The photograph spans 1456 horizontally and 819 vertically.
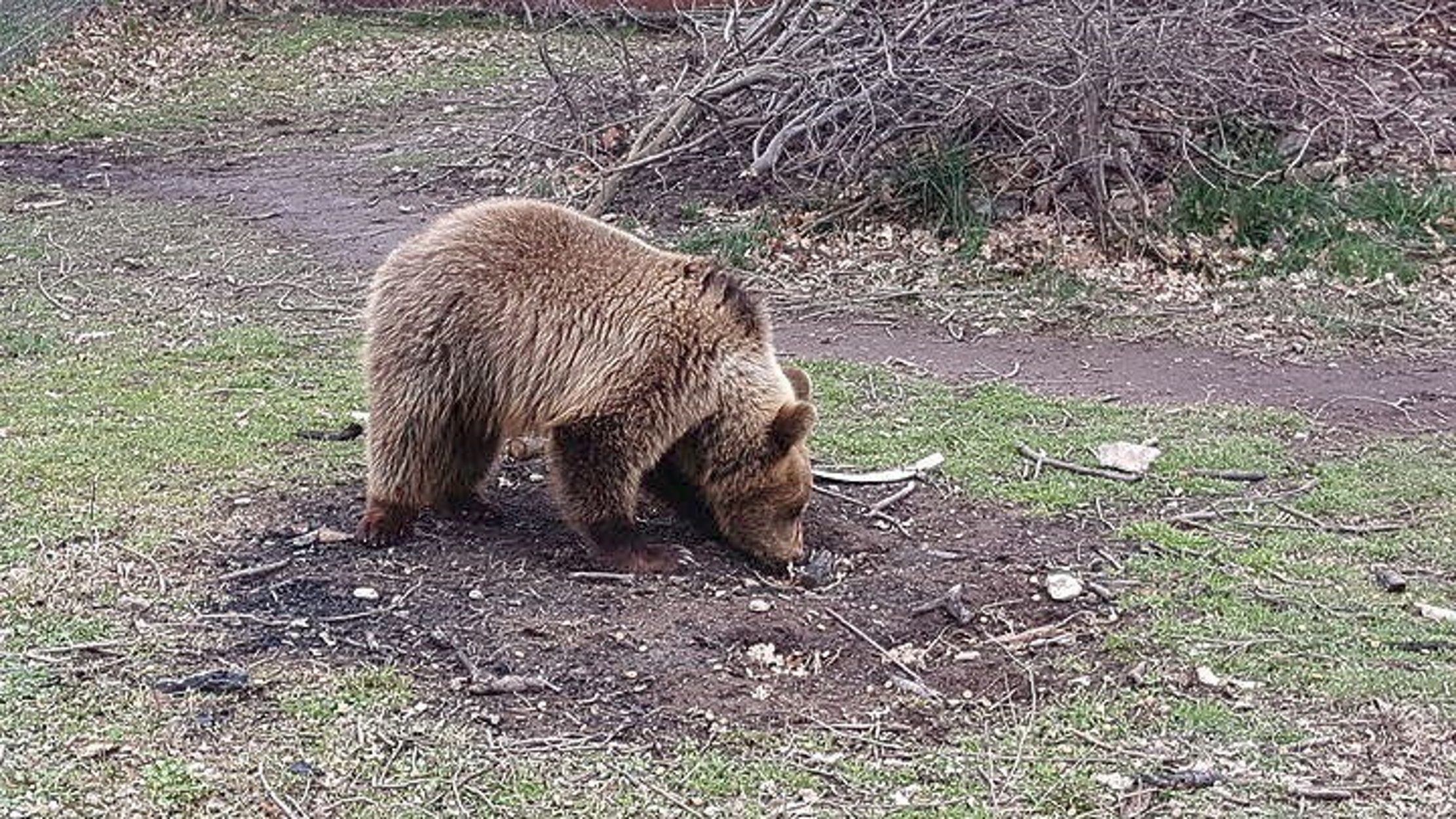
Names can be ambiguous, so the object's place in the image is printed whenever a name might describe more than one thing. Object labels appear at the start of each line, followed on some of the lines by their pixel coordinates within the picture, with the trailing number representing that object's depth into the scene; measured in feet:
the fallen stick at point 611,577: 18.12
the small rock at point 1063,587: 17.95
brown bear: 18.17
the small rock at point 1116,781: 13.88
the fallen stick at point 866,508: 20.35
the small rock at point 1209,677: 15.75
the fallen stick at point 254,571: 17.76
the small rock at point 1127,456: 23.02
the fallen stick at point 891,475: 21.85
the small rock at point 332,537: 19.02
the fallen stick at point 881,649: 16.16
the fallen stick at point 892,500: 20.81
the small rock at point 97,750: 13.87
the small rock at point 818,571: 18.57
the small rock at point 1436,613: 17.53
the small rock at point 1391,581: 18.44
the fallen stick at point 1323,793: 13.61
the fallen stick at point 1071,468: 22.44
